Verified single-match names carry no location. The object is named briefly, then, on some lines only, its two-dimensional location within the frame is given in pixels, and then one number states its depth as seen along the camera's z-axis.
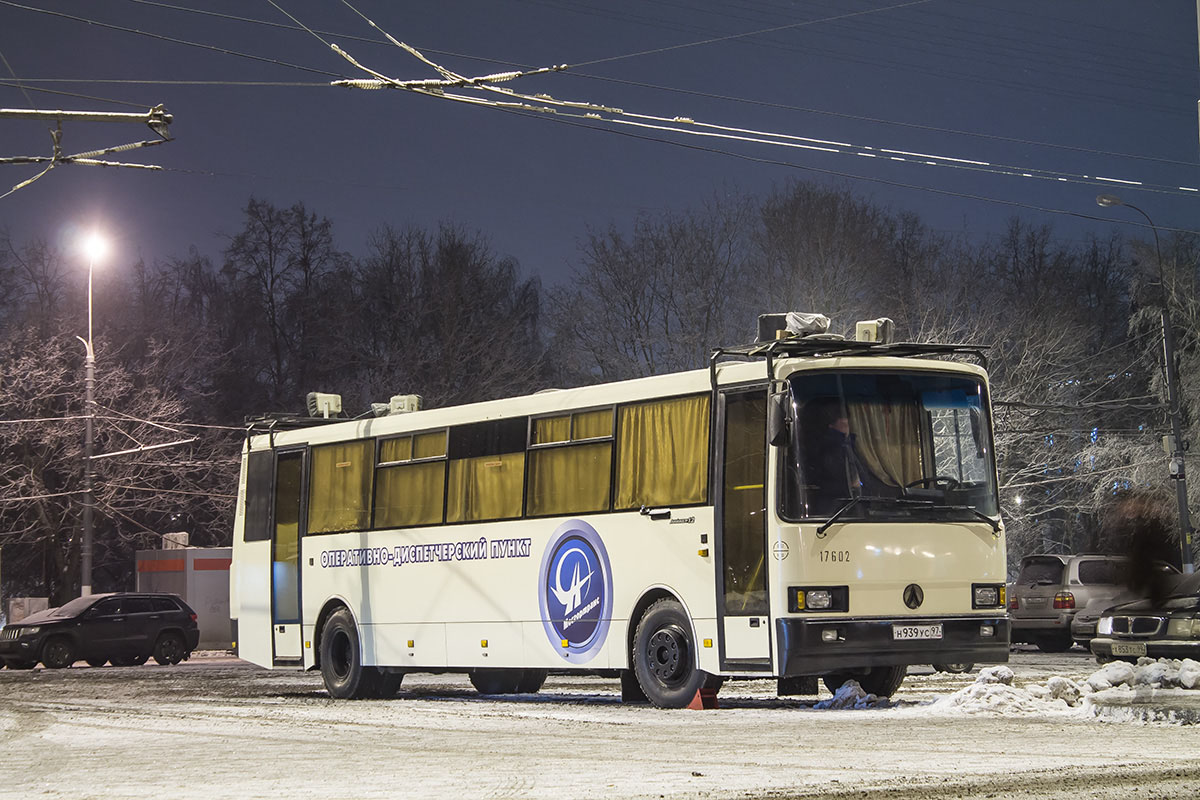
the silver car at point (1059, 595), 28.70
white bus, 15.25
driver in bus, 15.26
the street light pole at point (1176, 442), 40.31
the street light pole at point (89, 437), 39.03
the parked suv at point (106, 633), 33.91
